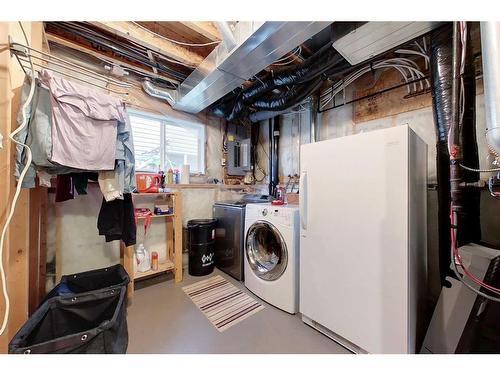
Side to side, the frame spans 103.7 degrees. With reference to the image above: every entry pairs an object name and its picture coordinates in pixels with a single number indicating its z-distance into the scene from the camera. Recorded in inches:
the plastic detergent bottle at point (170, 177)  96.9
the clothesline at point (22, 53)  38.7
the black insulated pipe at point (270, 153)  116.7
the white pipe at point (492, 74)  34.9
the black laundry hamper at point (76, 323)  37.0
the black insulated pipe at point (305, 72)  67.2
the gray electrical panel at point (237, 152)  121.9
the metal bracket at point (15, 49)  38.6
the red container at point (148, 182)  80.5
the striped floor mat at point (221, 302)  64.2
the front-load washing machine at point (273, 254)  66.1
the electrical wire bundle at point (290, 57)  75.1
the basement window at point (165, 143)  96.0
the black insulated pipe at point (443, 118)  51.1
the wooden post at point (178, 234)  87.7
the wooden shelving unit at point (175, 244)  87.3
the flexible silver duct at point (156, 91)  89.8
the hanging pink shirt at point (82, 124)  46.0
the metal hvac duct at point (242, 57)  50.6
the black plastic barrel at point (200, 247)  95.3
